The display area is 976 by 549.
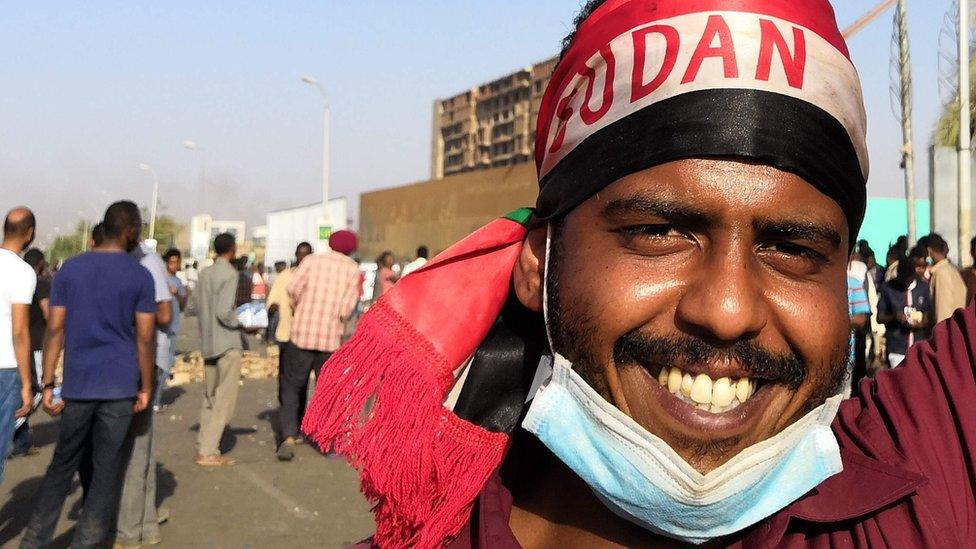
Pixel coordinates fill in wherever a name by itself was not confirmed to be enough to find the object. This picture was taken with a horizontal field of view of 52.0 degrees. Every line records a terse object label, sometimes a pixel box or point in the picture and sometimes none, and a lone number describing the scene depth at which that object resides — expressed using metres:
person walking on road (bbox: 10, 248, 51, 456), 8.73
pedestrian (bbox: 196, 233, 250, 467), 8.55
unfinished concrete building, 85.00
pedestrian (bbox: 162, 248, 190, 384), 8.49
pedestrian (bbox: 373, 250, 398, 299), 13.50
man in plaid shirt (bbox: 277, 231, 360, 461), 8.68
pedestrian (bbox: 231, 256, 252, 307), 12.82
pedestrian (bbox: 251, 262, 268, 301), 18.28
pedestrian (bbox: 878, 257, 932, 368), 8.73
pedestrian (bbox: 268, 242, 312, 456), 8.87
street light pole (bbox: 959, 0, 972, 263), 13.22
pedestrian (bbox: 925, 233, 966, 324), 8.09
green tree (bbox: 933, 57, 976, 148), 13.56
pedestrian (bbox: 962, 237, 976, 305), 8.07
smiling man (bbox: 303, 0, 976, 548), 1.60
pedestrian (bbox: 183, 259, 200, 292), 39.12
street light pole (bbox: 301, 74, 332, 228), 29.98
